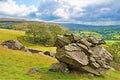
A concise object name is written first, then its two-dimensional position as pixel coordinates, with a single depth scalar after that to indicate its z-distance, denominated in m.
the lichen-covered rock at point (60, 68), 18.71
